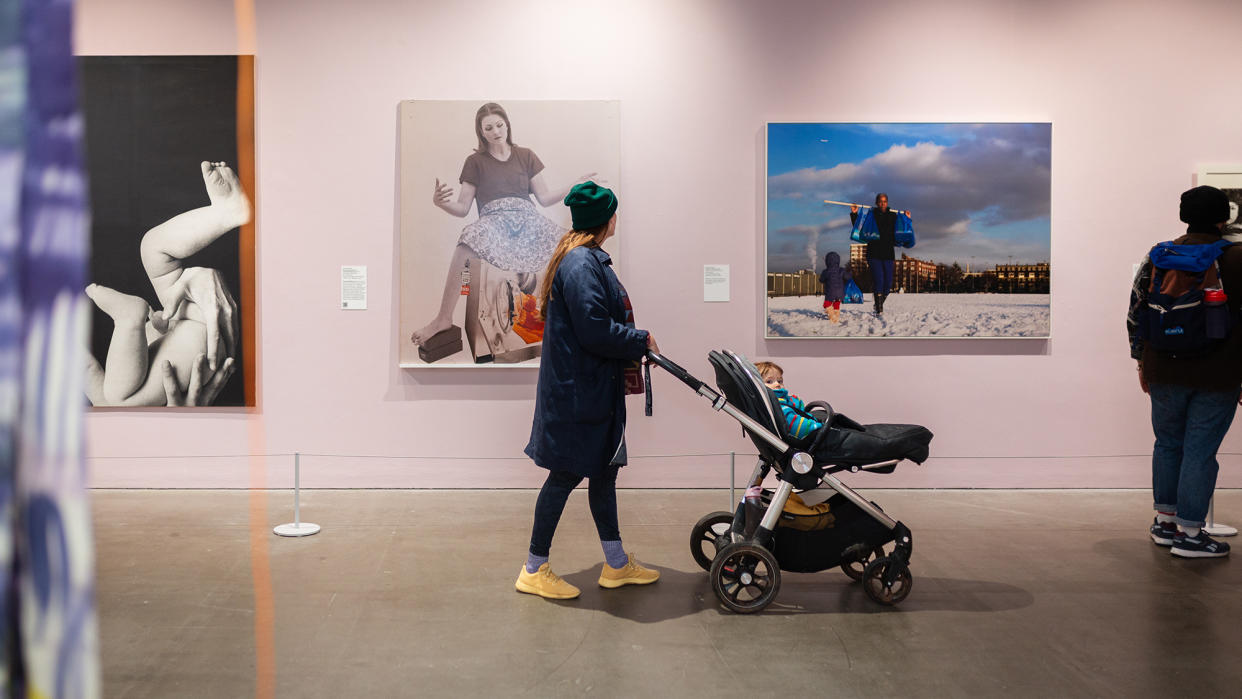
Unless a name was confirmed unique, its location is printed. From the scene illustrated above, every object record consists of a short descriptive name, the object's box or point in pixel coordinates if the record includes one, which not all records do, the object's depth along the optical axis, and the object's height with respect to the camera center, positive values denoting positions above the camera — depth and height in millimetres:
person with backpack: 3633 -78
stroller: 3080 -649
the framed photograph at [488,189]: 4977 +730
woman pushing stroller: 3090 -173
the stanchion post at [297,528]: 4076 -950
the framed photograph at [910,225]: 5008 +560
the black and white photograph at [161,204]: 4938 +629
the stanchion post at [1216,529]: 4105 -916
